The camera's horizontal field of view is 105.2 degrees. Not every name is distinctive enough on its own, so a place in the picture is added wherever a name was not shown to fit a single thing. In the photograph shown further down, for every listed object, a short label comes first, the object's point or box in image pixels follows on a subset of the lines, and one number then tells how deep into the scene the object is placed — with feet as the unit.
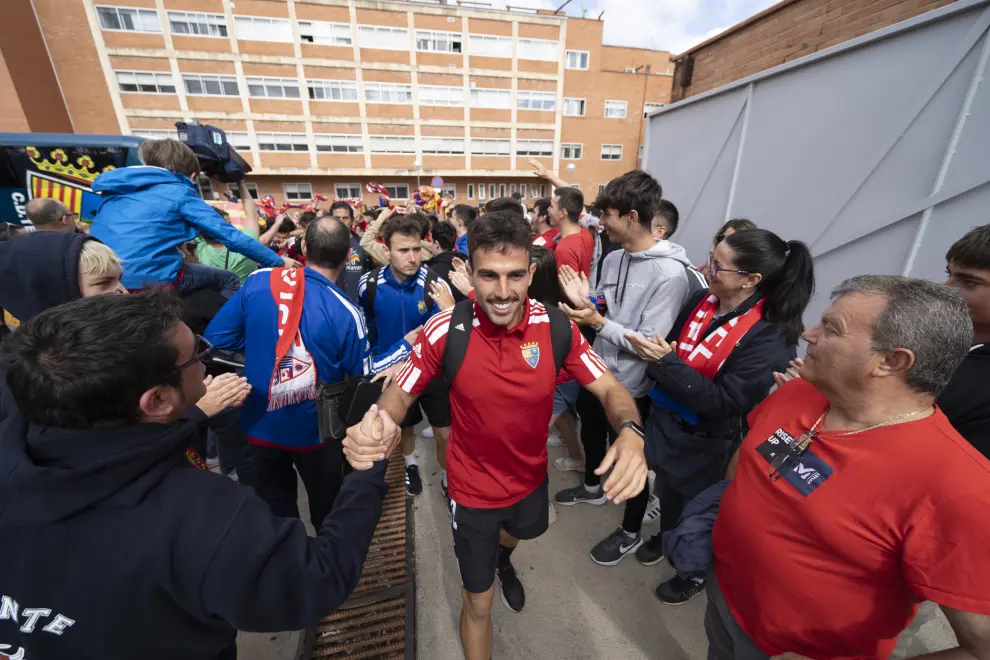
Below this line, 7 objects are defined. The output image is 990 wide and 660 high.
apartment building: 71.00
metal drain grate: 7.29
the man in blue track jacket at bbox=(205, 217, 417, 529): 7.38
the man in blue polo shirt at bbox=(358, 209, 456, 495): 10.29
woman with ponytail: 6.66
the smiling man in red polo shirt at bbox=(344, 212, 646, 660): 6.16
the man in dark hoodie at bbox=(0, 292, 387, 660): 2.89
